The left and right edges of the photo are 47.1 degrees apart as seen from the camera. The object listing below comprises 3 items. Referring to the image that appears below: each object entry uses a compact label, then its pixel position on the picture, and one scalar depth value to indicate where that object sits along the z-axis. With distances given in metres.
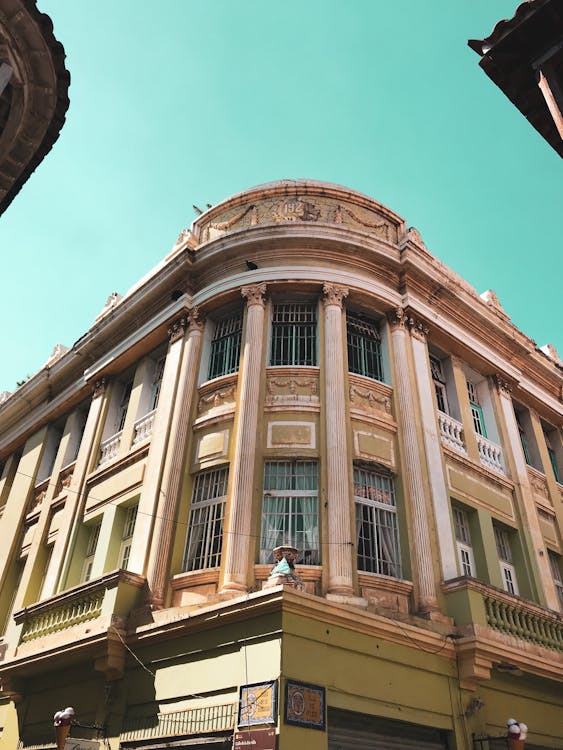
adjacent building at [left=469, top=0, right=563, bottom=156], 7.58
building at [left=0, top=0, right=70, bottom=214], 9.32
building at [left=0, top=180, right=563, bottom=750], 9.45
